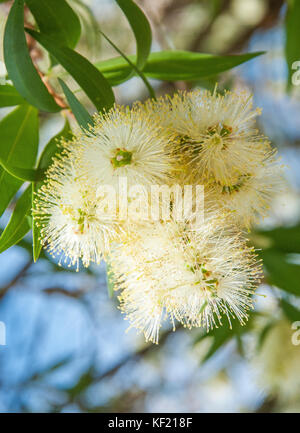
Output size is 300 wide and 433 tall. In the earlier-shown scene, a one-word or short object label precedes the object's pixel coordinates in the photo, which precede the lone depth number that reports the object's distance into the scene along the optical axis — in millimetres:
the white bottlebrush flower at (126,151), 295
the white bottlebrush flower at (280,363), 484
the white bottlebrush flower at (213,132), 304
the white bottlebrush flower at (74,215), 302
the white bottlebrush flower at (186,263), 303
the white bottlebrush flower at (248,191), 309
